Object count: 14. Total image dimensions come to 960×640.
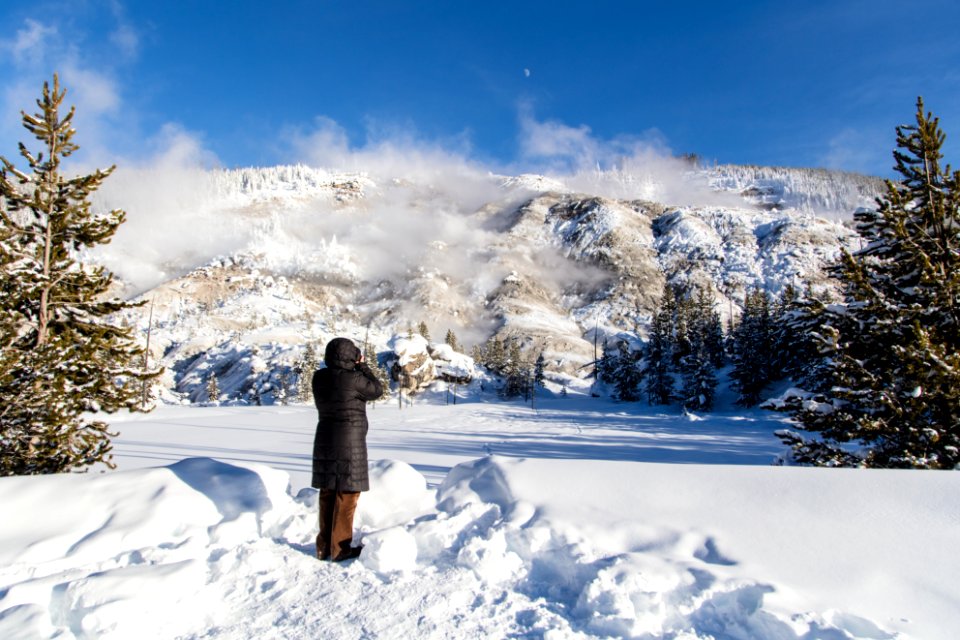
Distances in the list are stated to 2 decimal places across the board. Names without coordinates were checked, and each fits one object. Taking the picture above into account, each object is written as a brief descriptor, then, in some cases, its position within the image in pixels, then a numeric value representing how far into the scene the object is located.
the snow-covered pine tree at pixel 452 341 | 114.94
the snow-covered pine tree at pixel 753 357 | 51.12
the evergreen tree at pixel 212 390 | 70.81
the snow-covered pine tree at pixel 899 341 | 7.03
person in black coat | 4.57
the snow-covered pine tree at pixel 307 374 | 60.32
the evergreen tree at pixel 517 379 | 83.25
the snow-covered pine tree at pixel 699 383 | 52.66
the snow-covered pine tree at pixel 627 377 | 70.00
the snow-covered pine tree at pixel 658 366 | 62.97
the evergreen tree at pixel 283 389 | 65.31
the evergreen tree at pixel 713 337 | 68.88
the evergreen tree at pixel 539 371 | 85.97
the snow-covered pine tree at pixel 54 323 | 6.87
